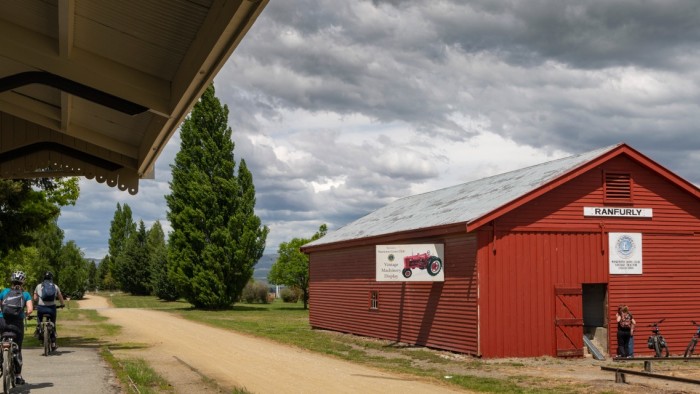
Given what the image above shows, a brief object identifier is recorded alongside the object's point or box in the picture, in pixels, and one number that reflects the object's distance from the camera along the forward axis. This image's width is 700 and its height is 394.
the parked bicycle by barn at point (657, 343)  22.11
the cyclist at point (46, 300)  19.52
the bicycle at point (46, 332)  18.44
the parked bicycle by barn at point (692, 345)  21.83
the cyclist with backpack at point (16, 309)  11.43
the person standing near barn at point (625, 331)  21.84
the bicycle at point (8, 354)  11.06
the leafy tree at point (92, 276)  133.25
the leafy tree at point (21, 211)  26.42
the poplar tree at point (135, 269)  97.12
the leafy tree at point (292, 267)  64.44
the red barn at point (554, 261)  22.28
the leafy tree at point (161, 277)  78.50
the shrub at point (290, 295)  76.31
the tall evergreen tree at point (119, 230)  121.31
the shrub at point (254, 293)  76.50
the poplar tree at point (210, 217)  54.97
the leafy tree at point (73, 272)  82.94
